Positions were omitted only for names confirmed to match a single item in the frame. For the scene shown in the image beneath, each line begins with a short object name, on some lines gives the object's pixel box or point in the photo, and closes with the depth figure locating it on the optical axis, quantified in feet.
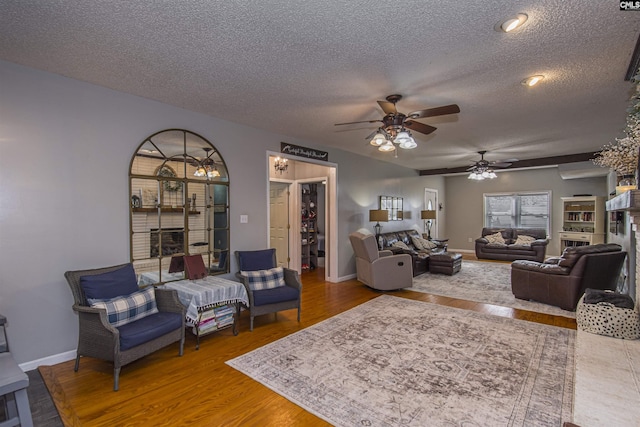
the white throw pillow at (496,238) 28.78
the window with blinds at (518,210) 29.84
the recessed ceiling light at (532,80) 9.55
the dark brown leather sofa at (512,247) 26.35
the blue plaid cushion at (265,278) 12.66
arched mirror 11.24
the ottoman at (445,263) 21.83
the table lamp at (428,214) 28.09
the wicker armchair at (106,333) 8.06
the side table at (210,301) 10.50
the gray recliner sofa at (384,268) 17.53
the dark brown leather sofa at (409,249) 21.75
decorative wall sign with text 16.47
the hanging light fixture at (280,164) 21.35
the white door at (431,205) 32.04
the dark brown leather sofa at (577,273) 13.83
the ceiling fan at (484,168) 20.71
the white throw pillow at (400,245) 21.84
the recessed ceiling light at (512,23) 6.51
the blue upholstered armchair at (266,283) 12.15
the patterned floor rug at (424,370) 6.97
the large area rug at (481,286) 14.99
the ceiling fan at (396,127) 10.03
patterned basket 8.12
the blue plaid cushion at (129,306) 8.73
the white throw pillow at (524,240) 27.30
